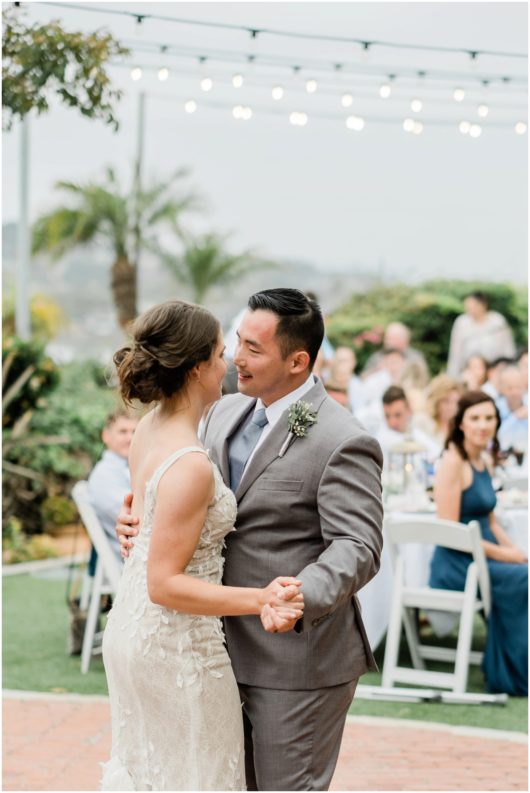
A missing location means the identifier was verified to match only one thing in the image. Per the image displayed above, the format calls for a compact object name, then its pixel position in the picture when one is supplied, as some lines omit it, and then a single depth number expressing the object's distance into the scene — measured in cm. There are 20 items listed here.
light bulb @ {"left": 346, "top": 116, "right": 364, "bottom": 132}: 1135
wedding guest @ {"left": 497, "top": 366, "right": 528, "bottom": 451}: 1053
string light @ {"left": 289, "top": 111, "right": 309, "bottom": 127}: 1145
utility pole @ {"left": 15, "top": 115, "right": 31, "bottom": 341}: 1485
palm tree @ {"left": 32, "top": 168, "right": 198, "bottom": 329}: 2511
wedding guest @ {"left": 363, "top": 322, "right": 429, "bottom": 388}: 1397
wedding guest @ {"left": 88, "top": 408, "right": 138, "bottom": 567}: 680
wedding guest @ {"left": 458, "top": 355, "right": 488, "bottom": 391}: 1253
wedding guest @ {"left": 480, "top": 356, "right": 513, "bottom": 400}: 1189
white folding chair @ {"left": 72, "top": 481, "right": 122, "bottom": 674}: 660
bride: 280
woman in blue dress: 650
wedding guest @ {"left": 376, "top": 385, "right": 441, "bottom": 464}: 880
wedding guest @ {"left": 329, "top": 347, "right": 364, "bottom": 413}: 1248
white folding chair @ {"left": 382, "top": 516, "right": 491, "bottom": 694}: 638
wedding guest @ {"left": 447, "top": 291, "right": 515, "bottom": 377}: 1489
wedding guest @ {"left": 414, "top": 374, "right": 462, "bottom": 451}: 955
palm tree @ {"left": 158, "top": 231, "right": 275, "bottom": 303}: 2739
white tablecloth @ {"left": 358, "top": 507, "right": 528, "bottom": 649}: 687
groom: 292
